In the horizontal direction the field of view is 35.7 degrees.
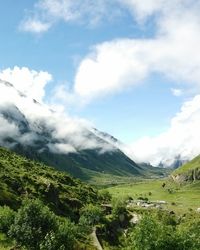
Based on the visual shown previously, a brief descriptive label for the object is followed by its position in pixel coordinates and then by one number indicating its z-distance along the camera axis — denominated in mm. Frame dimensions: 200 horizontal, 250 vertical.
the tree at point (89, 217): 111878
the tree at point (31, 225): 61081
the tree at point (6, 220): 66785
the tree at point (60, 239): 57180
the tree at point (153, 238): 66577
